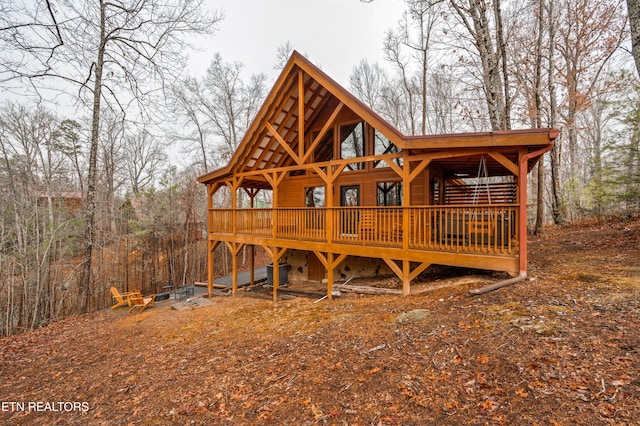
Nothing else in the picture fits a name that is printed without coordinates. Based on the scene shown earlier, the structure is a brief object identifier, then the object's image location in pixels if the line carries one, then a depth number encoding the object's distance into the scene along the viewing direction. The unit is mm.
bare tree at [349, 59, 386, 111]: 25172
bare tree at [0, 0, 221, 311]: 9023
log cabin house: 6043
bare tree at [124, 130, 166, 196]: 23953
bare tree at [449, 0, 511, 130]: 10109
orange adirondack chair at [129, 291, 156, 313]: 10436
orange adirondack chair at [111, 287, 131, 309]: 10617
